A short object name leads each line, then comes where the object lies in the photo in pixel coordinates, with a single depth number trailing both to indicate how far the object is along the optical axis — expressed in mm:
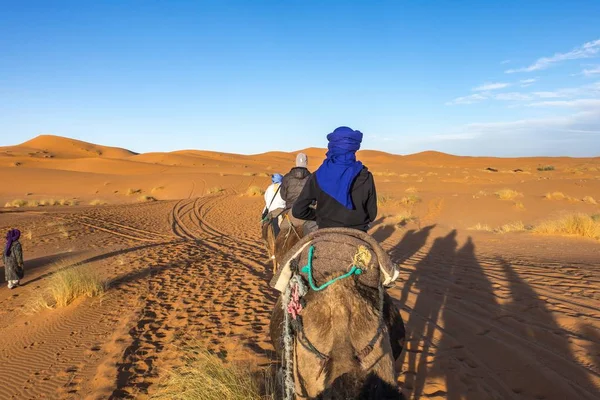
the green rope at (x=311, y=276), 2553
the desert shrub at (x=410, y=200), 23625
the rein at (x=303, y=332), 2316
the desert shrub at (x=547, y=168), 56347
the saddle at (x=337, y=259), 2635
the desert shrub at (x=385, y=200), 23500
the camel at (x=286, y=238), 6008
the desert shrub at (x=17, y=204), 27234
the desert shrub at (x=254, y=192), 30162
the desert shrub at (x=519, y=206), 20100
